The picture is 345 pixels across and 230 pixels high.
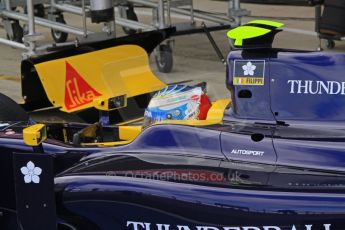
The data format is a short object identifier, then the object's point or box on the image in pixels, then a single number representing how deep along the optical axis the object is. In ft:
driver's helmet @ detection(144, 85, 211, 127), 20.66
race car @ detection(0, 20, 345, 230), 15.35
